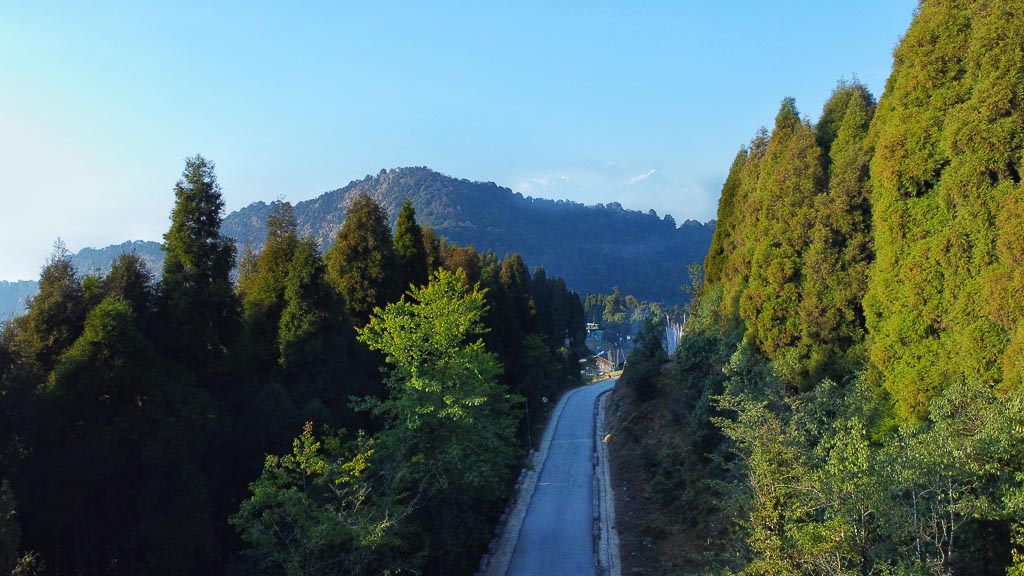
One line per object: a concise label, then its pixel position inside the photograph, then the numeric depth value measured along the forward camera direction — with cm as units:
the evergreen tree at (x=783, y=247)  1862
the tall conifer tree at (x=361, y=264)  2028
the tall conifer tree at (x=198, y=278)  1241
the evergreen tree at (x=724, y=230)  3134
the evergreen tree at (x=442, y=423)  1480
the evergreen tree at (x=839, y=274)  1662
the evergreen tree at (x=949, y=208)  1099
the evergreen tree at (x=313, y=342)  1547
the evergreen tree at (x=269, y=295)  1580
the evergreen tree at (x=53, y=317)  1110
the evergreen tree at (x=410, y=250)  2567
